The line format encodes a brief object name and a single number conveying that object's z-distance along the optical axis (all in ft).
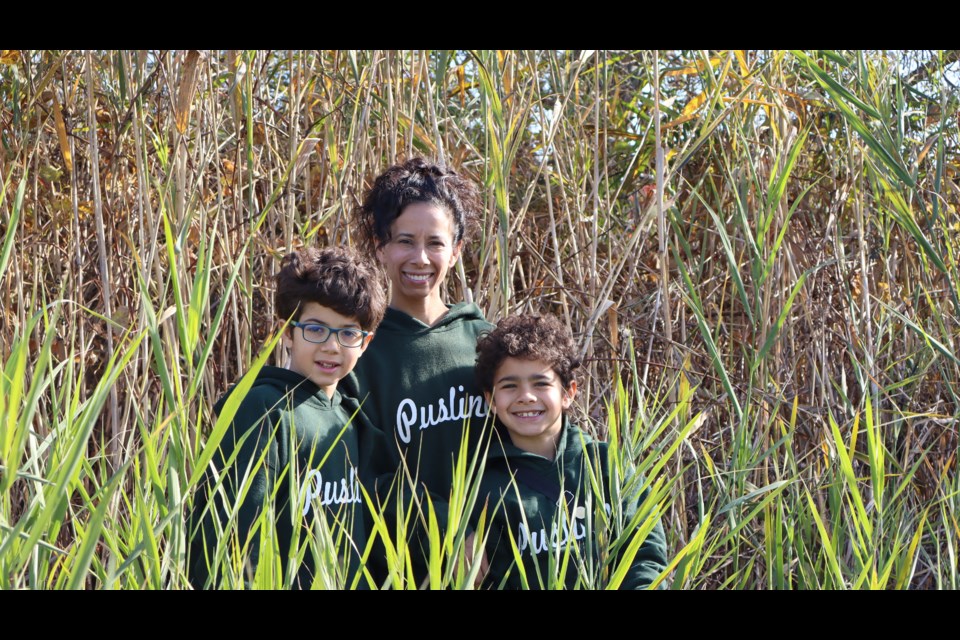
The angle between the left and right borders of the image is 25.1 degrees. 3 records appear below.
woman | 12.38
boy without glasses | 12.00
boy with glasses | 11.46
